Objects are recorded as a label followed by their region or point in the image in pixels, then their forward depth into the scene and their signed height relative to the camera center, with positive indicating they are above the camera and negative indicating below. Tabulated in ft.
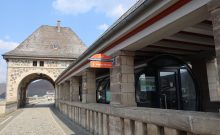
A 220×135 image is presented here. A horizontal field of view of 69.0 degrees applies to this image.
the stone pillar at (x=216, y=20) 7.57 +2.93
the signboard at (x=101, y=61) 15.64 +2.31
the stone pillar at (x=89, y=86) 22.87 -0.21
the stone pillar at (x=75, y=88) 32.55 -0.63
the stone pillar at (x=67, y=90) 44.47 -1.33
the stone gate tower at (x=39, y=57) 65.40 +12.40
